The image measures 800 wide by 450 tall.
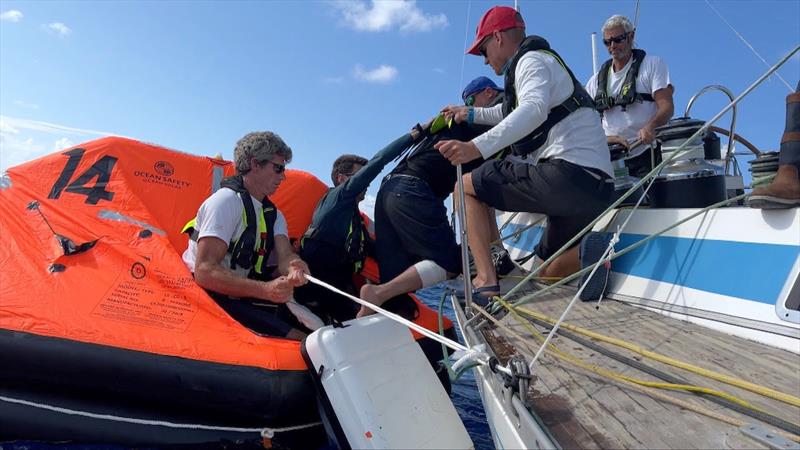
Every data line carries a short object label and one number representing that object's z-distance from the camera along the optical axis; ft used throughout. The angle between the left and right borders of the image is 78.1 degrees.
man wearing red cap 10.32
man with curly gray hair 10.23
